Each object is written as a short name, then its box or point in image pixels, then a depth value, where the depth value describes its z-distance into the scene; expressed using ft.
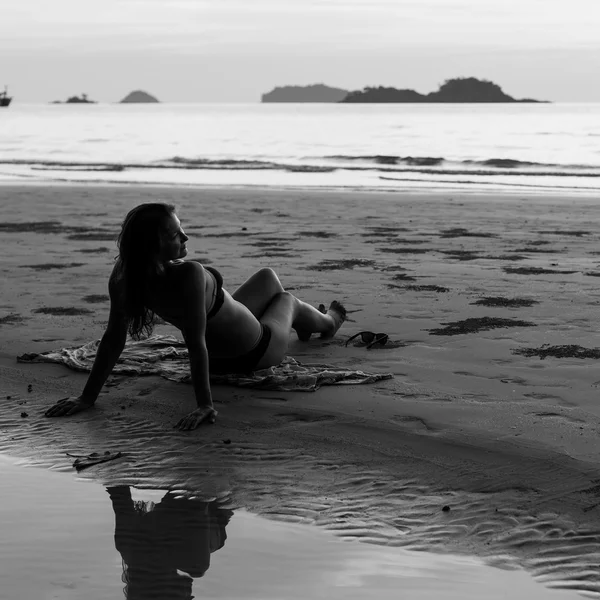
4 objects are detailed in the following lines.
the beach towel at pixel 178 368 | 18.62
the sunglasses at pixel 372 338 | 21.83
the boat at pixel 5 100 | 480.23
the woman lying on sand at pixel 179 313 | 16.35
